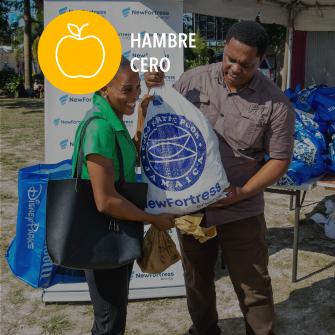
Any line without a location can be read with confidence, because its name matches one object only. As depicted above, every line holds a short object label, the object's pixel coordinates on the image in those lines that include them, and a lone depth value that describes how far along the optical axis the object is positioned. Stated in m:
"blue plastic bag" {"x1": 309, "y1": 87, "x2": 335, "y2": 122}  4.25
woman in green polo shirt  1.73
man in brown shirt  2.10
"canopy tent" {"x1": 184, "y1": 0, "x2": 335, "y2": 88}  4.82
